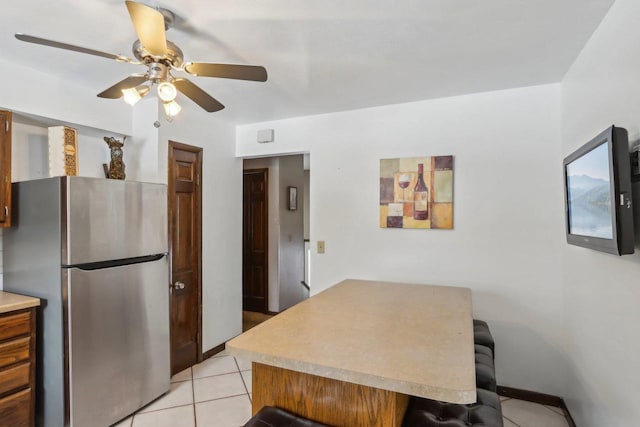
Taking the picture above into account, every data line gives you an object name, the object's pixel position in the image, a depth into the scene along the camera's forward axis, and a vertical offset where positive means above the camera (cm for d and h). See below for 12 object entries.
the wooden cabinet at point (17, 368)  195 -88
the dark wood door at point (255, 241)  479 -38
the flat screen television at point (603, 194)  133 +7
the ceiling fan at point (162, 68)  142 +69
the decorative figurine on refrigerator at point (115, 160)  267 +43
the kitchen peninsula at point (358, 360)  113 -53
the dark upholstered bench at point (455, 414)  132 -80
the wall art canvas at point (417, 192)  284 +17
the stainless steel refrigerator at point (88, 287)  209 -47
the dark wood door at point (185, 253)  309 -36
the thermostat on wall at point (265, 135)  358 +81
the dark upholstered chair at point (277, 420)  128 -78
